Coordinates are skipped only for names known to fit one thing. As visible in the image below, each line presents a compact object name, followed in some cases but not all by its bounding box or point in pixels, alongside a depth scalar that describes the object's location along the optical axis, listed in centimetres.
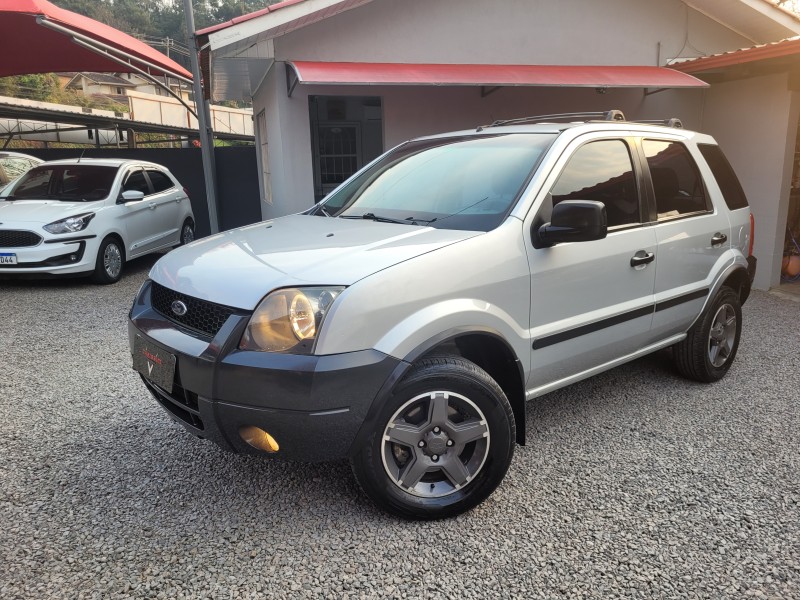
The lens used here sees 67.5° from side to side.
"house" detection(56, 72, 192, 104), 6044
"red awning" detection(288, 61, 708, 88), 666
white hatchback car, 699
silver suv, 226
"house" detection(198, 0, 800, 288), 719
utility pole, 831
